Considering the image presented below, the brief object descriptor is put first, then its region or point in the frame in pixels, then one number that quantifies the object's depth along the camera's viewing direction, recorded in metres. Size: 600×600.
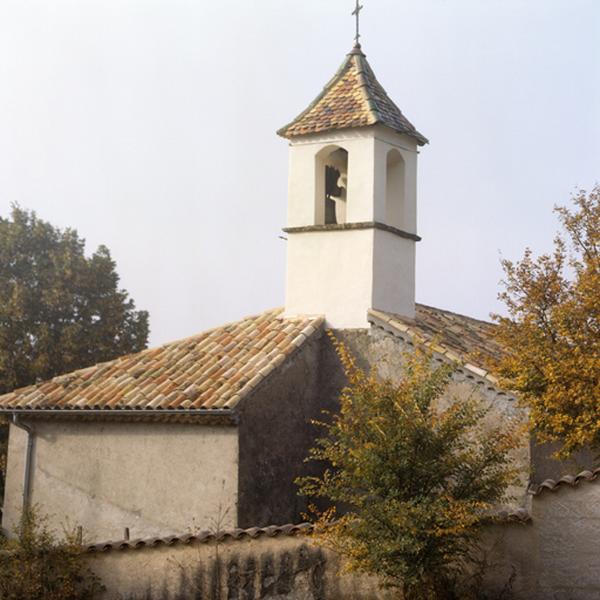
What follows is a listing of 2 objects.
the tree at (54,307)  26.77
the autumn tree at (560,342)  13.19
